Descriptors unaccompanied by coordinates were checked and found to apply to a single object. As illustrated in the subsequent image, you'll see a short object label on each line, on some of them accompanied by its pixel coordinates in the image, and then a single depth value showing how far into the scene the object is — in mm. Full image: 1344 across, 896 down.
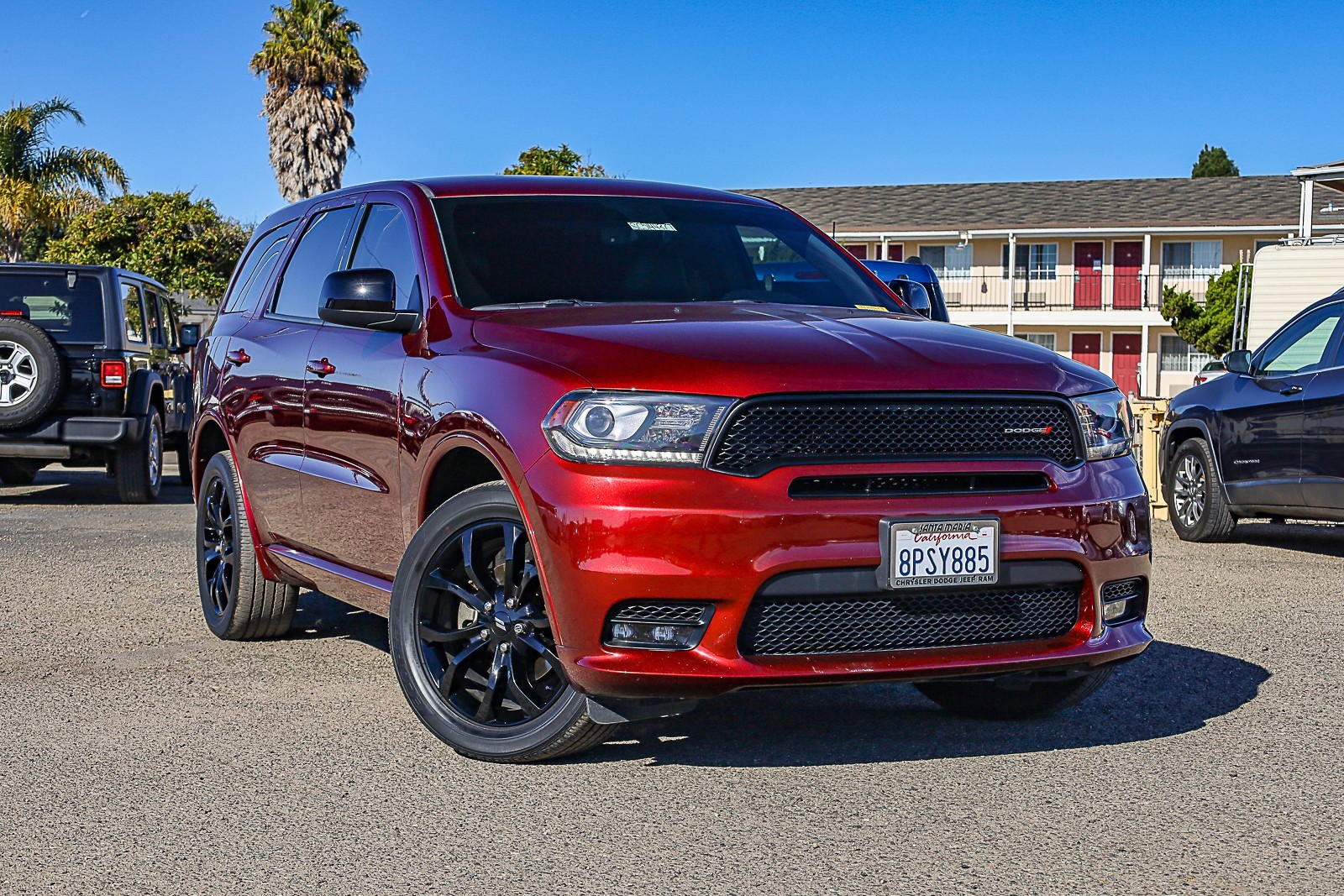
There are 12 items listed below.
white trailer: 19297
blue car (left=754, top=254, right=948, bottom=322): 5776
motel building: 43281
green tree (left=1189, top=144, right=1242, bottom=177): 82188
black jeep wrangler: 12406
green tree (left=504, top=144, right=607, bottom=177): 42906
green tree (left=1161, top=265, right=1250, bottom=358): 39062
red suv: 4133
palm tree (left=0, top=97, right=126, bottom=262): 36500
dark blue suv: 9930
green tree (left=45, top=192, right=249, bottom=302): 40812
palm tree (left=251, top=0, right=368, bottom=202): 37688
